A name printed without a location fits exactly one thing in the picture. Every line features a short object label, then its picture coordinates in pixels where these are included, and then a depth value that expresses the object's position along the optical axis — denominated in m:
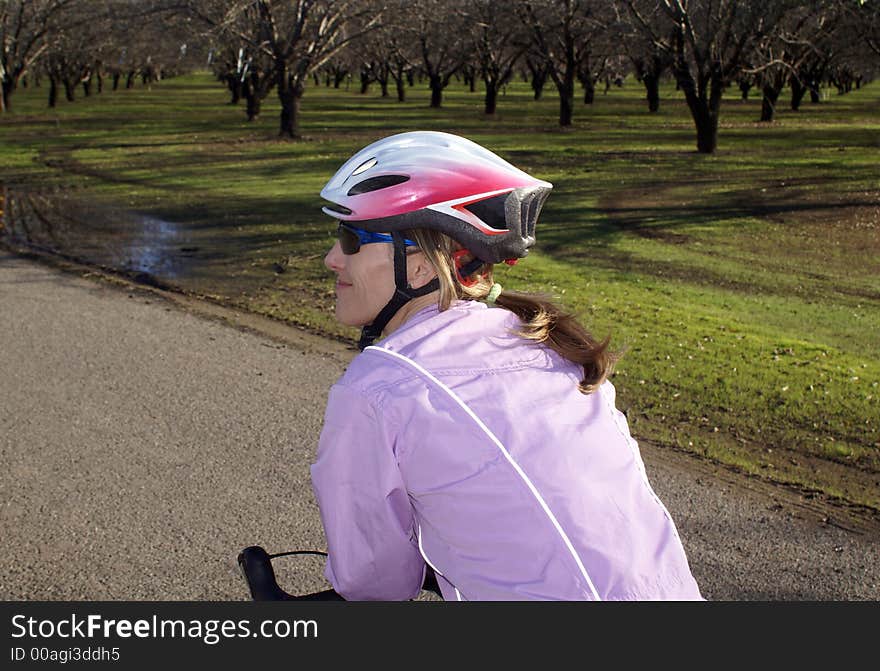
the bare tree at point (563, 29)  34.44
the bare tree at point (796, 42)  24.22
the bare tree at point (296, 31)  29.02
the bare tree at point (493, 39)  38.87
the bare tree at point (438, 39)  30.88
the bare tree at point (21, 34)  39.06
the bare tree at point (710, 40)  24.50
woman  1.80
